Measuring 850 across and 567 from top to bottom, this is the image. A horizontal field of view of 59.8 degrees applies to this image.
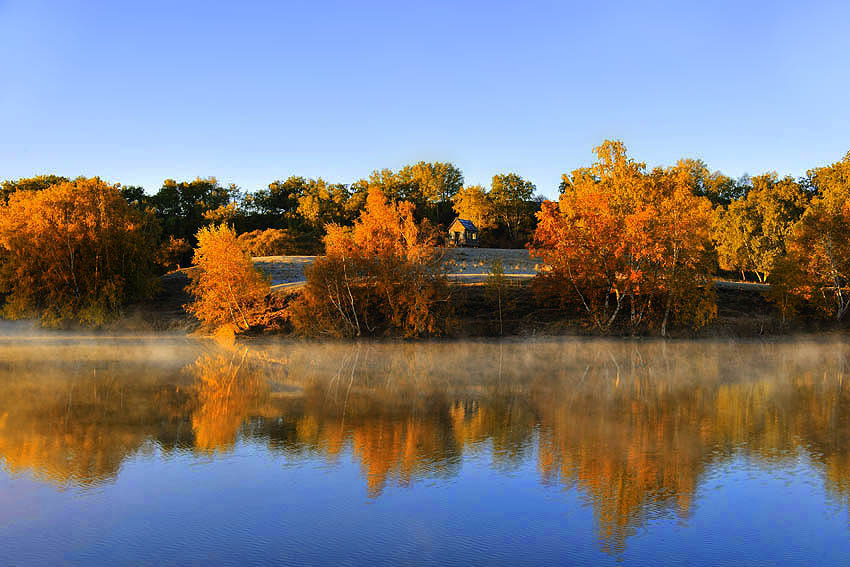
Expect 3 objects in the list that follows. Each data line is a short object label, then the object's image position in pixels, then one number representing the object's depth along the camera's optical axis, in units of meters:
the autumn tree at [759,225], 71.56
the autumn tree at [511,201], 99.25
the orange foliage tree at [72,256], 51.19
